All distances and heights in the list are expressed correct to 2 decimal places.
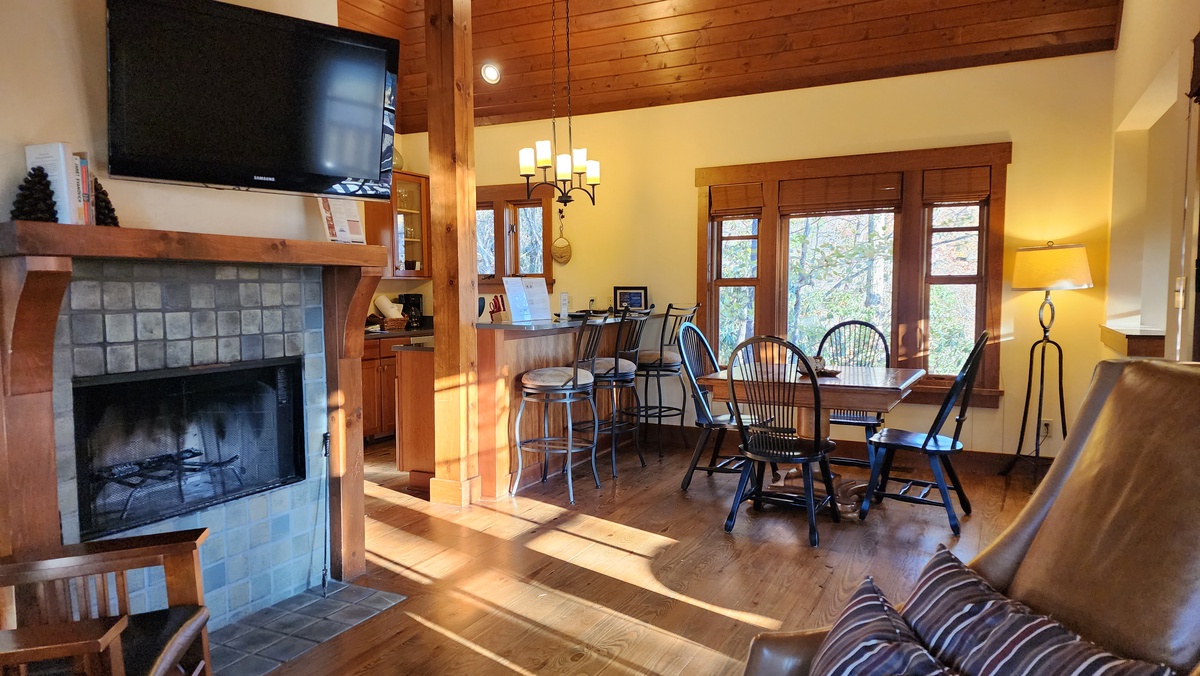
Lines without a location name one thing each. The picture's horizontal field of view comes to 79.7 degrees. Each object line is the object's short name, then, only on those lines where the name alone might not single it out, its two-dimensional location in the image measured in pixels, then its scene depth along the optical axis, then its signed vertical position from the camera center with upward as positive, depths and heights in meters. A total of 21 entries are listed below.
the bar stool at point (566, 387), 4.16 -0.56
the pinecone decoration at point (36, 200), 1.93 +0.25
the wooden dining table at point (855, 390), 3.48 -0.50
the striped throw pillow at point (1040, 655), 0.91 -0.49
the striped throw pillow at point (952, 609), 1.08 -0.51
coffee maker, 6.54 -0.15
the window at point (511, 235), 6.27 +0.50
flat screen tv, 2.19 +0.66
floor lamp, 4.18 +0.08
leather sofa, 0.95 -0.37
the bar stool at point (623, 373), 4.61 -0.54
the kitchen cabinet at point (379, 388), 5.68 -0.78
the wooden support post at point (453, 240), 3.91 +0.28
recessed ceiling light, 5.82 +1.77
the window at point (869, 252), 4.80 +0.27
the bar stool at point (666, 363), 5.26 -0.53
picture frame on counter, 5.83 -0.06
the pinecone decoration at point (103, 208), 2.10 +0.25
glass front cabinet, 6.04 +0.57
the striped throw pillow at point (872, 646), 1.07 -0.55
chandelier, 4.60 +0.83
